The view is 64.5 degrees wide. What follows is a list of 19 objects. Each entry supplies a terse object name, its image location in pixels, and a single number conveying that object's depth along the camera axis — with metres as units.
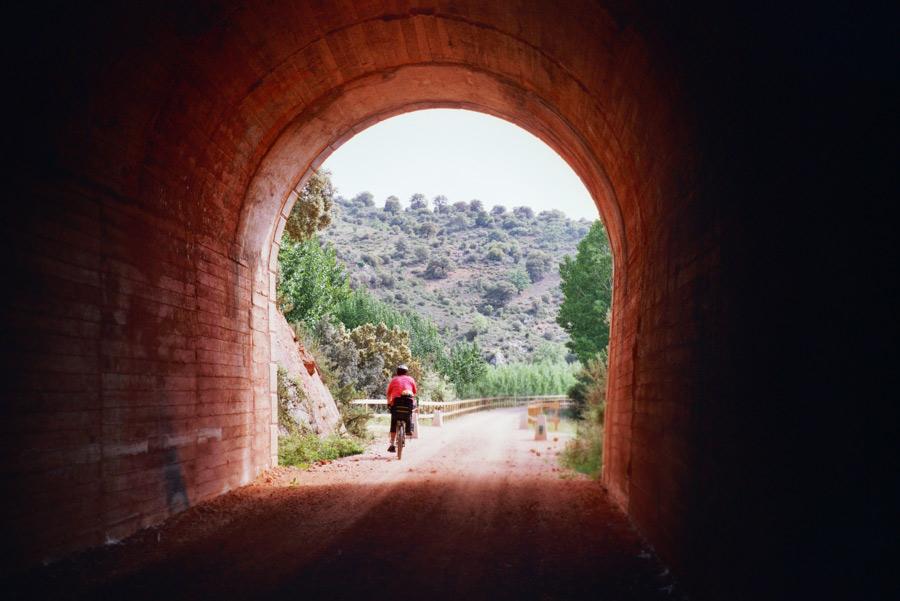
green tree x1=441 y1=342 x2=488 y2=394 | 42.41
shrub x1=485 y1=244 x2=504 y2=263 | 113.94
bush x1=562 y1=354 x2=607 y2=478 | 11.42
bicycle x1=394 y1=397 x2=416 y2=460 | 12.52
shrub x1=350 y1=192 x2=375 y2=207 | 147.25
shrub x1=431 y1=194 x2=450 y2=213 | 146.00
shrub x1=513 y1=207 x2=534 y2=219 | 148.88
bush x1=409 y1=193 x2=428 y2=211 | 145.75
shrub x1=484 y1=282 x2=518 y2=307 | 97.81
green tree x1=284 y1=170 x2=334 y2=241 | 18.89
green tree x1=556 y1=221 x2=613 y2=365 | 30.61
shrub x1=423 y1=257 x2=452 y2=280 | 104.19
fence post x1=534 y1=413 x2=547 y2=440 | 18.52
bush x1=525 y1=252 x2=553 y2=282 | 110.33
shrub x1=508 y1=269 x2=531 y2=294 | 102.81
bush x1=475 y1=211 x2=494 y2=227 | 136.88
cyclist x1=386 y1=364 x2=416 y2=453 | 12.45
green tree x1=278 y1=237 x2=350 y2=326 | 25.58
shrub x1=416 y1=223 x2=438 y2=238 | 126.12
